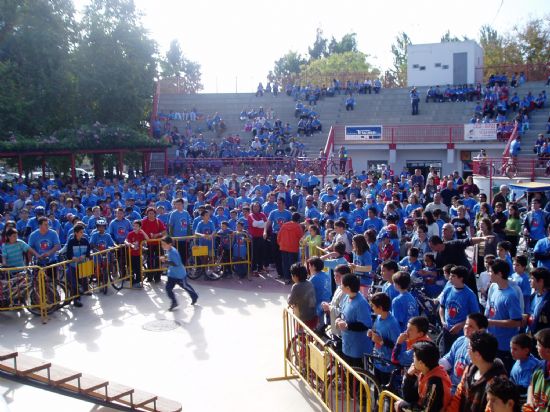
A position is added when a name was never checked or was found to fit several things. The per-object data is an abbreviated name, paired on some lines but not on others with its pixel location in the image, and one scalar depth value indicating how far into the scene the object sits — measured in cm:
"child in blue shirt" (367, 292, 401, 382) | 608
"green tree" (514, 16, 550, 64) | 5247
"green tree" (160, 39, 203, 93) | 7662
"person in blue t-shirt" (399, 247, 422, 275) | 882
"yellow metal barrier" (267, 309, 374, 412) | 609
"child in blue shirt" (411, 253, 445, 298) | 872
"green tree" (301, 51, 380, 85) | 7481
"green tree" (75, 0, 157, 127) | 2886
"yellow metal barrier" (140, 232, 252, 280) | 1317
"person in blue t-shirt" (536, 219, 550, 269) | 898
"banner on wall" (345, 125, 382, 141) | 3092
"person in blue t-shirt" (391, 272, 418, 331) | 661
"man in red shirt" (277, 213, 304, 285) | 1238
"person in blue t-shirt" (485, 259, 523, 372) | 617
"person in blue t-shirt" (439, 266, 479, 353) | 656
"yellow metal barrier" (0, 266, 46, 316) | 1030
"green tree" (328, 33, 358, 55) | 8944
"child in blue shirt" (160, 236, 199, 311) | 1083
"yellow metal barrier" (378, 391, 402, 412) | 492
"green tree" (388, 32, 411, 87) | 7869
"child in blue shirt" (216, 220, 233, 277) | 1326
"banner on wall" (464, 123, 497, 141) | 2848
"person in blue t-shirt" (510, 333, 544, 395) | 483
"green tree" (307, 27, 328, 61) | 9150
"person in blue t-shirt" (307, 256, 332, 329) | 805
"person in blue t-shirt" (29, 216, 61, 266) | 1100
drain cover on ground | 995
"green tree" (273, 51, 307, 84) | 8638
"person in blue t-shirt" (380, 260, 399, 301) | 746
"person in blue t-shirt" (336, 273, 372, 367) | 650
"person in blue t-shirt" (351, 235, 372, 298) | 905
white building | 3744
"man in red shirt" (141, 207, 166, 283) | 1286
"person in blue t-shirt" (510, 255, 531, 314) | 712
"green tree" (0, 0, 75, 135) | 2503
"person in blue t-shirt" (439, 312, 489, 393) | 515
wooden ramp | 671
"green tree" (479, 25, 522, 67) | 5497
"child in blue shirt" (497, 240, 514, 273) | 795
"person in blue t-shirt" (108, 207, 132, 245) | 1286
